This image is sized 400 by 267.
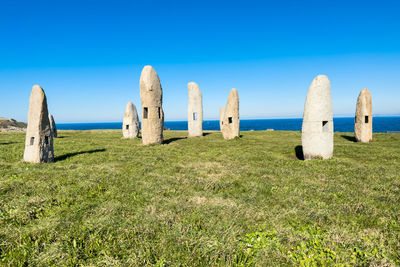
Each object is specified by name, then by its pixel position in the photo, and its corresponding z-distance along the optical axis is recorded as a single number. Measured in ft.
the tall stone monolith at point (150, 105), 55.47
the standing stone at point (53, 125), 65.67
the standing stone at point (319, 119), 35.70
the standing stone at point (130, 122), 73.46
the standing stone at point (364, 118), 57.11
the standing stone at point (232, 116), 71.00
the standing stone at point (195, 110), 82.07
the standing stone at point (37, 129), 32.76
